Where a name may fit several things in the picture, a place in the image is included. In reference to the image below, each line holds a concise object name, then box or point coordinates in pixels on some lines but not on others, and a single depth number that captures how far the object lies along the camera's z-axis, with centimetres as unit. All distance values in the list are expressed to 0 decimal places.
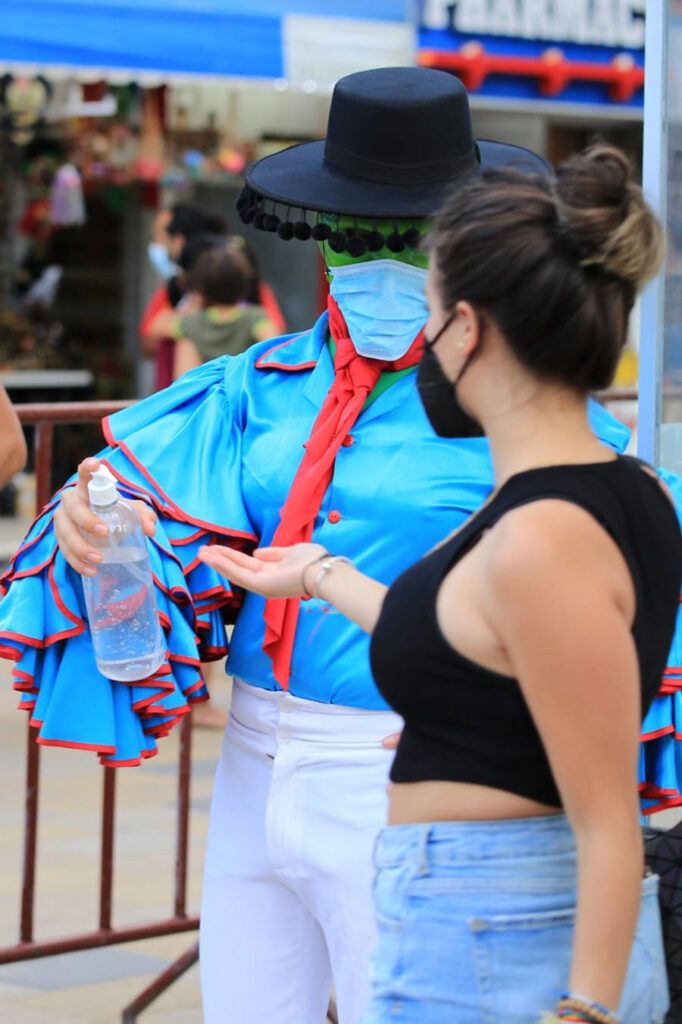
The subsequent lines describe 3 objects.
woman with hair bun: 320
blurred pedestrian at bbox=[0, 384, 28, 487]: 543
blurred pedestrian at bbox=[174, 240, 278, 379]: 1346
